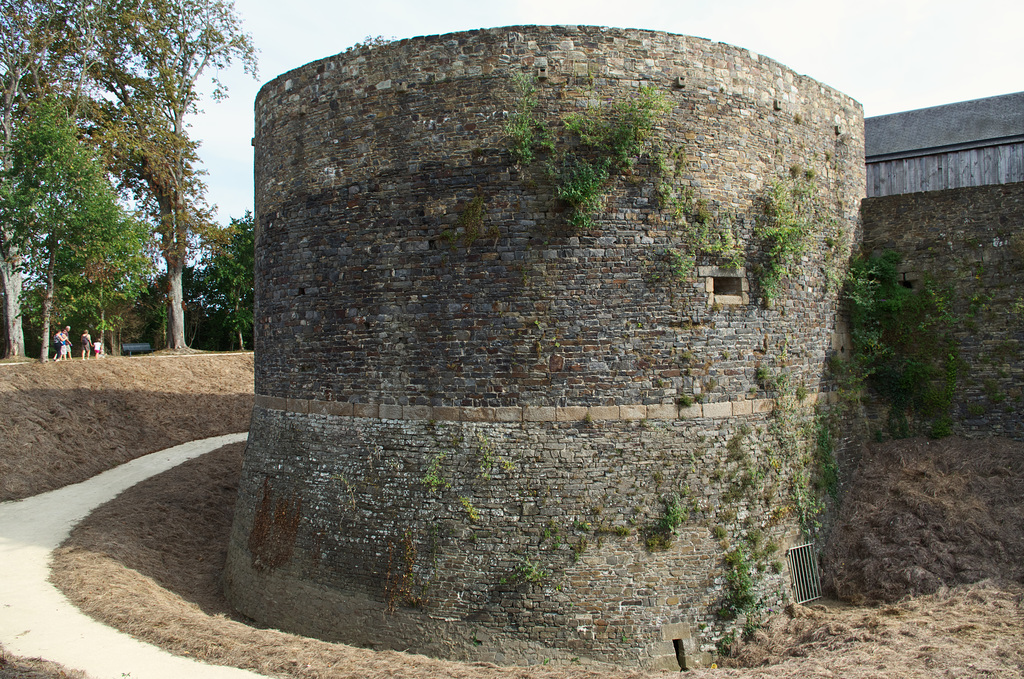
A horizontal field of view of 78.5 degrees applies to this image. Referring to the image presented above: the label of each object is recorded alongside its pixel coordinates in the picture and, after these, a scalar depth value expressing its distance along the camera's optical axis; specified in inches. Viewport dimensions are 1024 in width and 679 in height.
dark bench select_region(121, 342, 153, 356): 1094.4
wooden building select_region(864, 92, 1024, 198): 691.4
